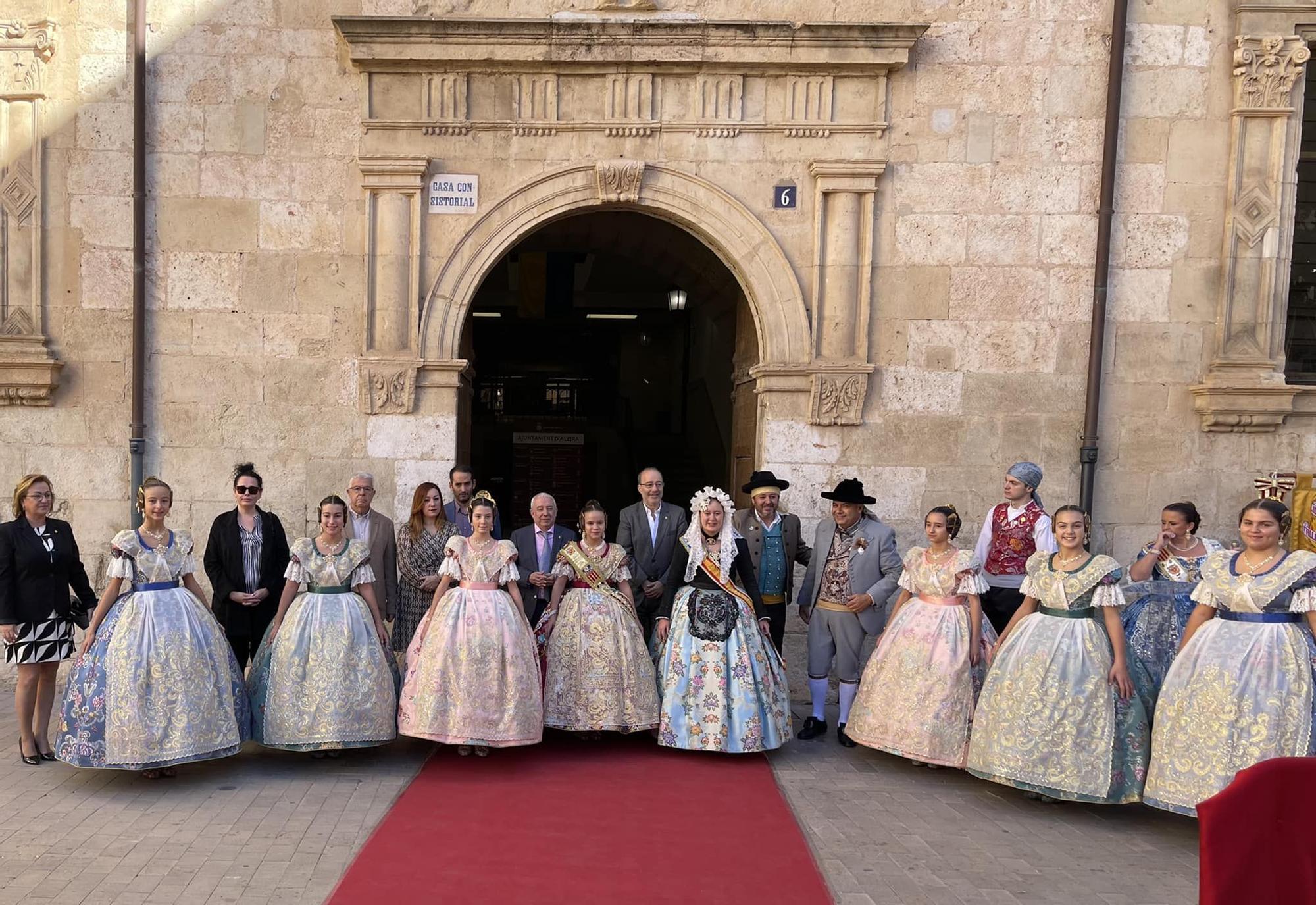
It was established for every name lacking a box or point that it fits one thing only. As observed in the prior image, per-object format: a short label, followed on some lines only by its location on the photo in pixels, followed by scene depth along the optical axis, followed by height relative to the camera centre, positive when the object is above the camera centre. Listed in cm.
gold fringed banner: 716 -70
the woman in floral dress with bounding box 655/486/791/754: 557 -151
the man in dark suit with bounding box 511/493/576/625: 601 -101
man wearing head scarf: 602 -82
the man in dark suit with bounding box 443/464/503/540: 641 -73
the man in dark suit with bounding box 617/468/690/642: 629 -93
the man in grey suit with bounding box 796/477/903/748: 611 -119
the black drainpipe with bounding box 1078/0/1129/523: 723 +124
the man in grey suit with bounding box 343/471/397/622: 608 -98
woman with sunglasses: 567 -111
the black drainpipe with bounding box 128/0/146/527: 717 +104
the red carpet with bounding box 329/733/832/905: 392 -209
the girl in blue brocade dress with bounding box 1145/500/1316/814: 443 -122
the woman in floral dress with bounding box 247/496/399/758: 515 -152
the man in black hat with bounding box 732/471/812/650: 630 -93
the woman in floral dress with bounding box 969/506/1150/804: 484 -148
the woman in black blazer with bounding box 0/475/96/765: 518 -125
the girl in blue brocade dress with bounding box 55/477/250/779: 479 -153
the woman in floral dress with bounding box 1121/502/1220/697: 544 -100
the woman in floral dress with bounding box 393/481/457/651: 610 -107
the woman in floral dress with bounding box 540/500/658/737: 564 -164
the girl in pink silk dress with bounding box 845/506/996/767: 535 -147
